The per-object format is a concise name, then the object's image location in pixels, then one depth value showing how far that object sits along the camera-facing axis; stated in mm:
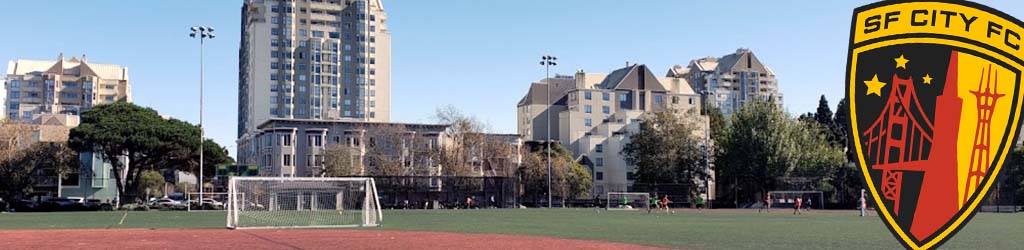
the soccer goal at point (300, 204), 35656
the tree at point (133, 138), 69000
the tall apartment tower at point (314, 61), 150750
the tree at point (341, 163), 87625
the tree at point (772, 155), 80500
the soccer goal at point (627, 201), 72500
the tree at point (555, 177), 90500
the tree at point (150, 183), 115000
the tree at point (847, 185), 77875
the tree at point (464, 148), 87938
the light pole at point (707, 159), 85750
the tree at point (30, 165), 71250
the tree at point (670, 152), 88375
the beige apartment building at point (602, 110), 114812
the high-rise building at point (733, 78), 176000
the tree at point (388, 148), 89125
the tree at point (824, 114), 114188
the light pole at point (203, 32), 66500
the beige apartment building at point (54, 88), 174000
